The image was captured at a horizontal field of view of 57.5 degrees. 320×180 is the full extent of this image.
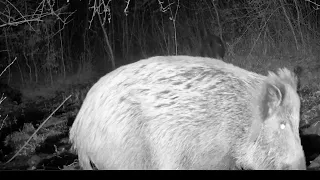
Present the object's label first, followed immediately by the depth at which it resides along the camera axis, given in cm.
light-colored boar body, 218
